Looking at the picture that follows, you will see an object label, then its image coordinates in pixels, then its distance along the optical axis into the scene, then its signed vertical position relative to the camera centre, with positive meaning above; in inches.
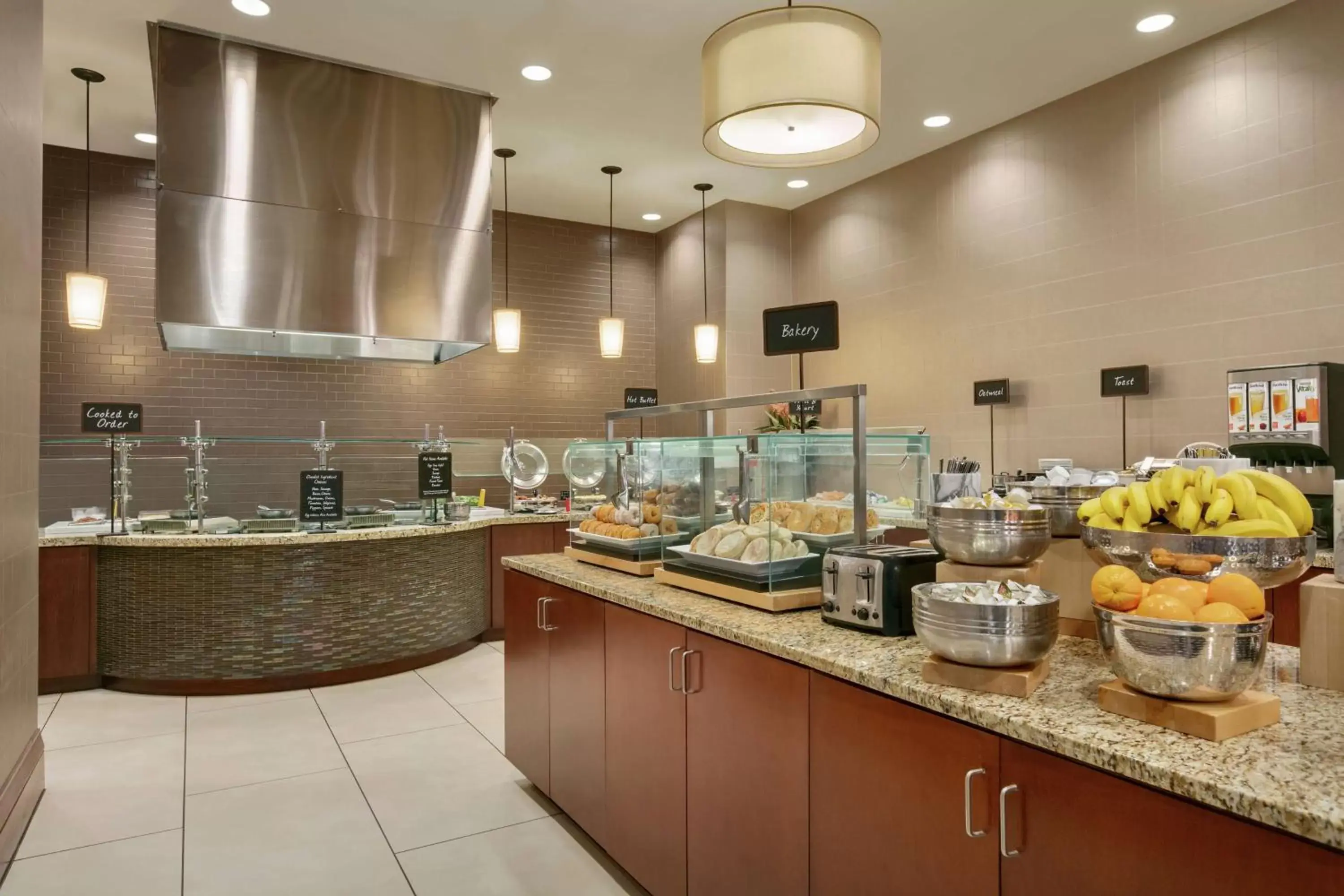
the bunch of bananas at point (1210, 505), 60.1 -3.8
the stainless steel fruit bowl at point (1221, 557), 57.0 -7.3
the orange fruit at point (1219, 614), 47.1 -9.3
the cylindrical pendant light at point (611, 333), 278.8 +44.0
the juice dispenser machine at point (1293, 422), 145.8 +6.5
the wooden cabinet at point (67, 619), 174.2 -33.9
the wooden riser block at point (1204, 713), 47.0 -15.5
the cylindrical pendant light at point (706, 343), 281.7 +40.8
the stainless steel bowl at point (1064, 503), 75.1 -4.4
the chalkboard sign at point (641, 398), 303.4 +23.8
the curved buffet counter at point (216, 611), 174.7 -32.7
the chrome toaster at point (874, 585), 74.0 -11.9
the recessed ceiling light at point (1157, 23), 183.8 +99.9
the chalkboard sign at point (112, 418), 191.3 +10.8
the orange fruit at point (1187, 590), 49.3 -8.4
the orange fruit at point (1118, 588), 51.5 -8.5
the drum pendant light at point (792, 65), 85.2 +42.4
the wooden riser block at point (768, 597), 85.5 -15.2
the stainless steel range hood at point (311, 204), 180.5 +62.0
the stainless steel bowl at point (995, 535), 67.6 -6.6
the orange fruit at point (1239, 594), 49.8 -8.7
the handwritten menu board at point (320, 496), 182.9 -7.8
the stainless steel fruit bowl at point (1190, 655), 46.4 -11.8
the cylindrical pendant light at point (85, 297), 197.2 +41.0
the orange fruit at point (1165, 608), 48.1 -9.2
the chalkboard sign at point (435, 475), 200.7 -3.5
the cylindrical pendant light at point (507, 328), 256.4 +42.1
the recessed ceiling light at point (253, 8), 172.6 +98.1
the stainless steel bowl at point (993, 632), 55.3 -12.2
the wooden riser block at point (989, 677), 55.3 -15.5
